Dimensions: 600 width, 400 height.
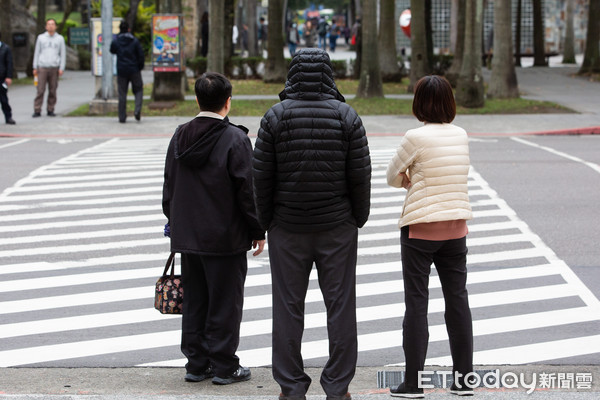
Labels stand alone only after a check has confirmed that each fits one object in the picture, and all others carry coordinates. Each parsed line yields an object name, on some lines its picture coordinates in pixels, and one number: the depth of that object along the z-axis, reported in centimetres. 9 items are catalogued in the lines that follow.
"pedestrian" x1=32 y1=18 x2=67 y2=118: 2247
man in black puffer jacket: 508
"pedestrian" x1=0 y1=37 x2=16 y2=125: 2066
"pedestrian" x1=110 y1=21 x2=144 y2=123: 2147
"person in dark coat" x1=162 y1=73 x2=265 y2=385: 561
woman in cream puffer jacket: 530
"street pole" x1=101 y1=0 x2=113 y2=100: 2295
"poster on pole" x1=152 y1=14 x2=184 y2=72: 2428
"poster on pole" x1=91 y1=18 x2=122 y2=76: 2384
